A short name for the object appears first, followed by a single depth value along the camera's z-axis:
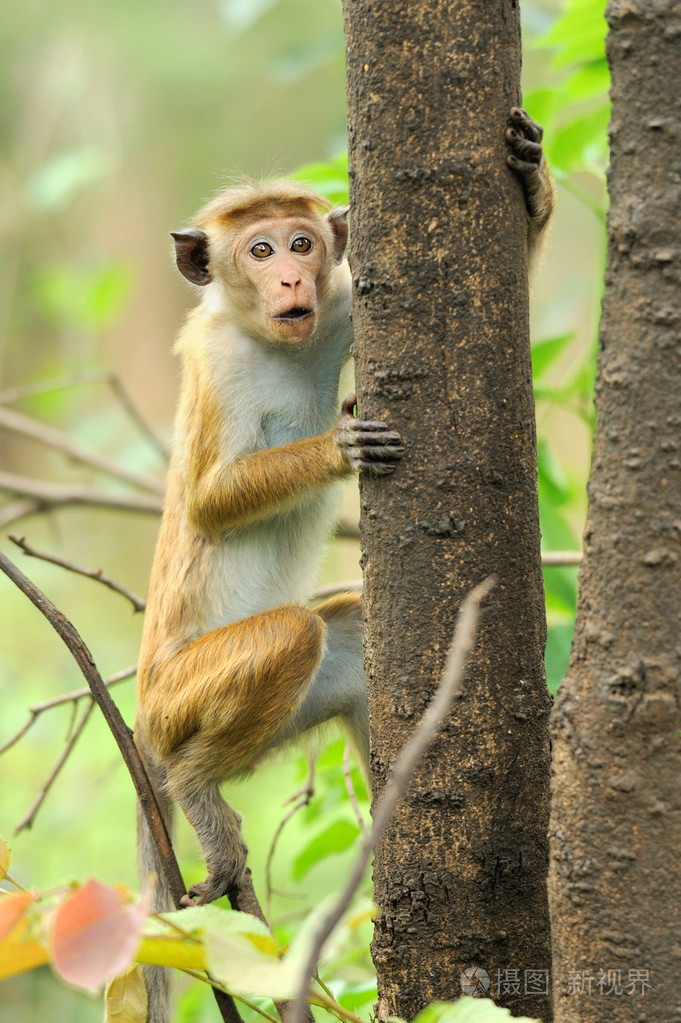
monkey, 6.21
